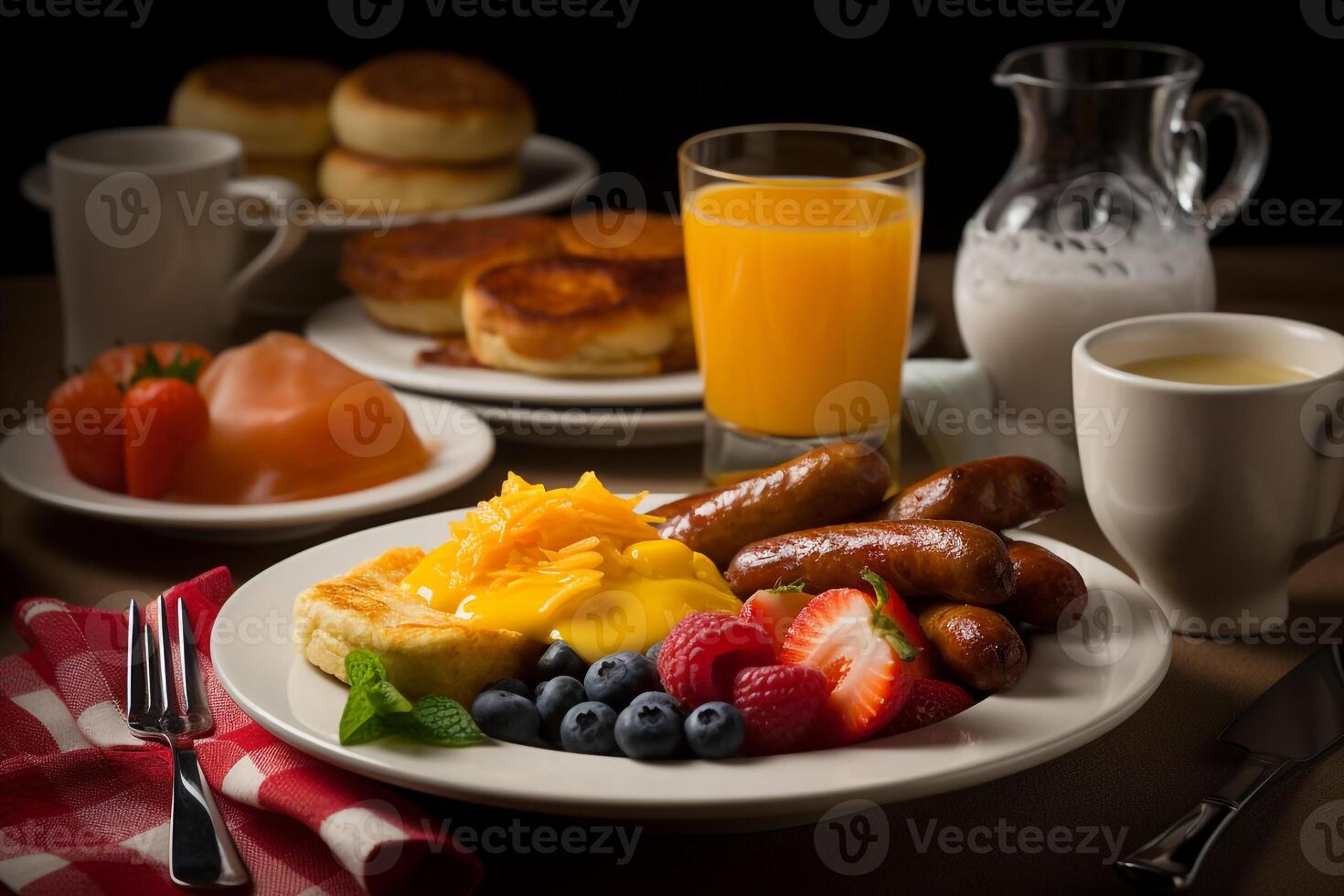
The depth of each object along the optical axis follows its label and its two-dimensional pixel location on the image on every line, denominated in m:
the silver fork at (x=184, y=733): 1.16
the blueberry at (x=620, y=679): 1.19
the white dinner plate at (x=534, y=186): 1.56
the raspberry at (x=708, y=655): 1.18
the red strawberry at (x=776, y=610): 1.22
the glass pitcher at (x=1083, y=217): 1.37
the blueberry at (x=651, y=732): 1.16
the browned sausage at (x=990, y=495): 1.24
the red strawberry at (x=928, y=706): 1.18
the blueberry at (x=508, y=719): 1.18
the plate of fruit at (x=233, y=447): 1.34
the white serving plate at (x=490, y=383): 1.43
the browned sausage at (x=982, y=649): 1.19
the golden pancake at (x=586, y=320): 1.45
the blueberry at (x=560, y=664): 1.20
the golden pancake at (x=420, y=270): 1.51
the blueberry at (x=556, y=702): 1.18
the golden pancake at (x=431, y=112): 1.61
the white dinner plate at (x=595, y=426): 1.42
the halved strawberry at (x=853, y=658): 1.17
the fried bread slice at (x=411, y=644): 1.19
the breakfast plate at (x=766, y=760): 1.15
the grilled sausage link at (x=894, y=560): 1.20
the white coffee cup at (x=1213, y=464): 1.25
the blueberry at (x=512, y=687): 1.19
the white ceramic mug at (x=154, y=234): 1.49
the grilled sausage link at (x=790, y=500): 1.26
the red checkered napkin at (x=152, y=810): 1.16
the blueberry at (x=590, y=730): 1.17
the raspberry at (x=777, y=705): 1.17
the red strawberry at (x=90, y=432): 1.36
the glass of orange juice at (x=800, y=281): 1.37
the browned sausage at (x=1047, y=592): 1.22
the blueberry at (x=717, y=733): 1.16
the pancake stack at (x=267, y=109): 1.64
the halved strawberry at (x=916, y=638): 1.21
